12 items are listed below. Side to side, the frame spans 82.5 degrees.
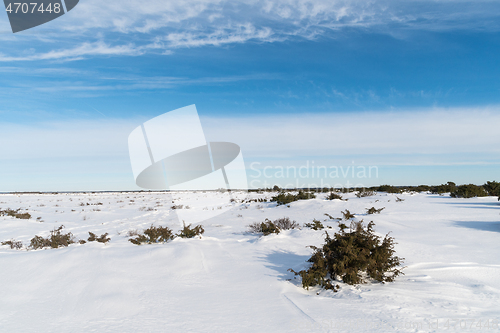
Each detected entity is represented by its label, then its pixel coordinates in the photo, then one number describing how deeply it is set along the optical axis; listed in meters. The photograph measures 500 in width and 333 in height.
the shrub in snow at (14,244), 7.25
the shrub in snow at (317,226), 7.86
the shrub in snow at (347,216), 9.59
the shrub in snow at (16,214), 13.43
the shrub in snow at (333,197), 16.14
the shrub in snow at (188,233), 7.80
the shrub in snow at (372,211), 10.68
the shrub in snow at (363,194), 18.15
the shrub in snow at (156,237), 7.21
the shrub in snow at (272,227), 7.69
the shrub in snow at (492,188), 17.28
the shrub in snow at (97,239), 7.50
